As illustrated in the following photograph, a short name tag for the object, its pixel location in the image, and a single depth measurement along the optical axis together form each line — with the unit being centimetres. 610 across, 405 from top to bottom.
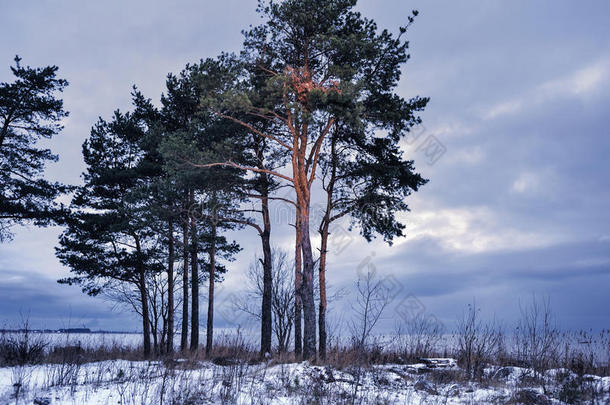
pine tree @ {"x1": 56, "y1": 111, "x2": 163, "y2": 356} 2150
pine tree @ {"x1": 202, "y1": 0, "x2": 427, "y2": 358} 1413
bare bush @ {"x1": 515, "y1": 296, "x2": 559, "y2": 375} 1121
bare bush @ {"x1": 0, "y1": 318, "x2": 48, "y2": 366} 1151
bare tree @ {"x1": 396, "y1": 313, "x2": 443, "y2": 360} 1342
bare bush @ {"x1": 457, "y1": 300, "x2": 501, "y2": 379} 1176
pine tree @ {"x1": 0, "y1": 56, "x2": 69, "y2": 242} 1931
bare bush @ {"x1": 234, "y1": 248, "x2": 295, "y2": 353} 2542
